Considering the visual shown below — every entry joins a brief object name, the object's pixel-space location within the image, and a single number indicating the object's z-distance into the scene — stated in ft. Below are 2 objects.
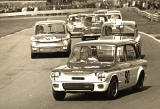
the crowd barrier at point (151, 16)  232.04
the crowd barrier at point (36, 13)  369.14
